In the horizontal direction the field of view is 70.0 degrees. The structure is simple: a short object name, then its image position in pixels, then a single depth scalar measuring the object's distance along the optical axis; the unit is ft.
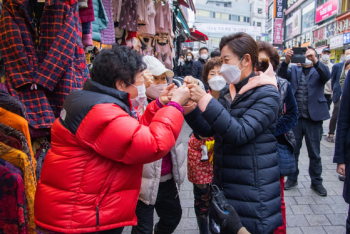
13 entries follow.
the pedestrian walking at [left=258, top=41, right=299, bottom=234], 7.59
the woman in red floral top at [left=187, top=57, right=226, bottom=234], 8.62
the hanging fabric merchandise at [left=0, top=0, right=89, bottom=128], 6.59
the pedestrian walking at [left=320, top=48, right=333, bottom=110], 20.08
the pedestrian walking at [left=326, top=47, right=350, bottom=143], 20.35
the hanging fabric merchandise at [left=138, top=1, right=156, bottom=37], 15.75
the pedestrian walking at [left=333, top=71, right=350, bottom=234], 7.05
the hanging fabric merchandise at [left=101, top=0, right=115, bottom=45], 11.39
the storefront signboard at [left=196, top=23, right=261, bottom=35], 72.28
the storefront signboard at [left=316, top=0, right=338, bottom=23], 66.39
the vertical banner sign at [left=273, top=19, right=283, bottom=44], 108.88
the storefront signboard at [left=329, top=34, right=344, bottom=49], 56.67
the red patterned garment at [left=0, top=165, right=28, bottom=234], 5.22
